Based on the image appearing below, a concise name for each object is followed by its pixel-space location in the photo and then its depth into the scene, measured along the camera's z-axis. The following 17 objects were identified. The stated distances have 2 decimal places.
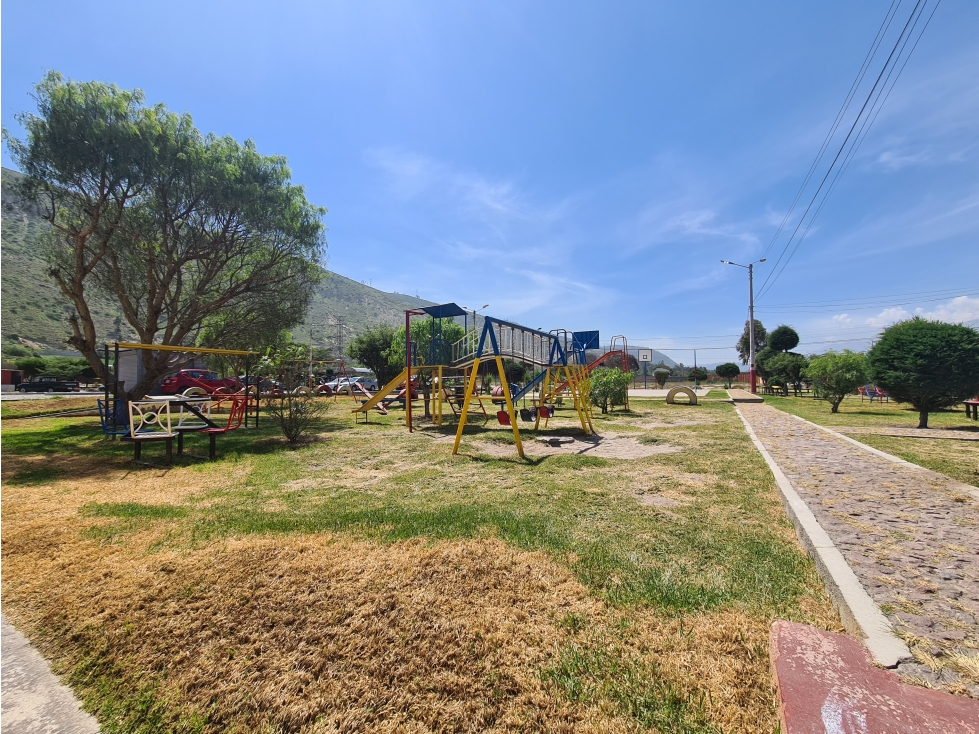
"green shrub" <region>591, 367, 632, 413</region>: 16.12
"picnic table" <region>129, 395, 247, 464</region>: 6.54
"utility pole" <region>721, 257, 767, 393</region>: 24.75
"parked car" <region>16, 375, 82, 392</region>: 24.89
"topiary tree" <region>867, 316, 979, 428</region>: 10.43
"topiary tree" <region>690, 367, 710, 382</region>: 43.11
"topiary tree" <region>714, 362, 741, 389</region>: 41.62
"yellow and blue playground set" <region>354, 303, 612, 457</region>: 8.81
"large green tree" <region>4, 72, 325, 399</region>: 9.96
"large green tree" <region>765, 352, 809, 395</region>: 29.91
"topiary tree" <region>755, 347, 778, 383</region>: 34.06
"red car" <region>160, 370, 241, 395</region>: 20.50
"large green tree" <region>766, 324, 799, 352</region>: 39.88
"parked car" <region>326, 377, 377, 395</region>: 29.25
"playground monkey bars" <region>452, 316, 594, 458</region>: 8.09
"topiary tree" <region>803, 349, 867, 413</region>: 17.06
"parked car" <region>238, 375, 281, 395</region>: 12.87
